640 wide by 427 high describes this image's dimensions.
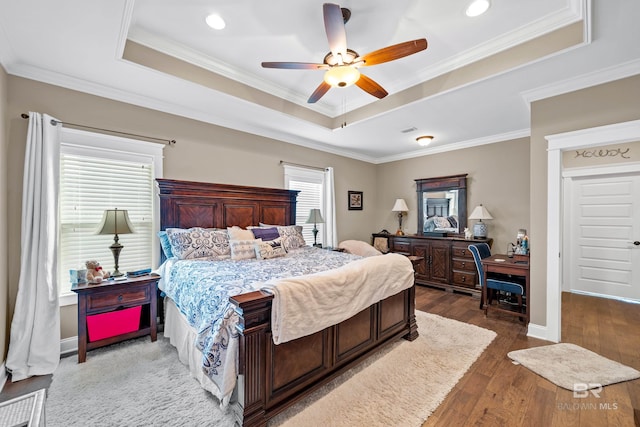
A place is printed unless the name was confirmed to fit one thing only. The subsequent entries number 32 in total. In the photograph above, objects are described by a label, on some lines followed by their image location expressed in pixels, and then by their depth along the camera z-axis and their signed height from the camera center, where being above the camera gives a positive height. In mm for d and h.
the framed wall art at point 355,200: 5965 +242
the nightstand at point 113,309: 2521 -976
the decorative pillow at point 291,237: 3771 -378
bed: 1656 -1015
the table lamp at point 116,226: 2732 -139
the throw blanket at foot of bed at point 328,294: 1740 -644
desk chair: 3379 -1004
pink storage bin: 2625 -1137
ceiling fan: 1951 +1252
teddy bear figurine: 2623 -600
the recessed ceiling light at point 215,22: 2269 +1668
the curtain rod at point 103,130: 2578 +920
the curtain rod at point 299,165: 4637 +845
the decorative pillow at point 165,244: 3186 -383
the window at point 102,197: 2777 +179
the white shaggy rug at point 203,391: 1826 -1420
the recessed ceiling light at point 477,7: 2095 +1637
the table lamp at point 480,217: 4688 -125
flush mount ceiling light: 4582 +1234
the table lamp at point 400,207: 5779 +75
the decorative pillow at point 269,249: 3168 -461
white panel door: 4277 -455
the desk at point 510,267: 3256 -736
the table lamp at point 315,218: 4730 -123
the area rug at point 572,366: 2223 -1432
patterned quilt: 1697 -624
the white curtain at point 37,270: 2365 -521
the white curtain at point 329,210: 5289 +19
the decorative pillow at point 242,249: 3100 -440
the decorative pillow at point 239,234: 3368 -286
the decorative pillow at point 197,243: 3004 -363
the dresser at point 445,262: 4633 -949
